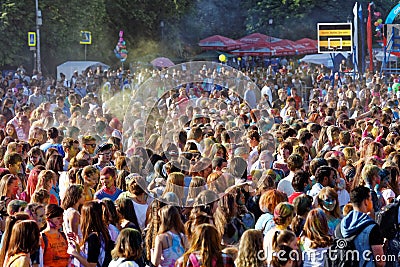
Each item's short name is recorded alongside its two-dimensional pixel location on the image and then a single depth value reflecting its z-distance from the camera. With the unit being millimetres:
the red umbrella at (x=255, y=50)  77038
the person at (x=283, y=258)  9721
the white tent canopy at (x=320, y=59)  68988
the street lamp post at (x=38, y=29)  55284
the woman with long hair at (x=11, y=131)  21565
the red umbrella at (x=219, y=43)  76508
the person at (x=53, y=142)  18538
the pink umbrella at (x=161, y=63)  64127
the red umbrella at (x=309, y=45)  79181
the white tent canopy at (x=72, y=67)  58265
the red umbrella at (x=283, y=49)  77064
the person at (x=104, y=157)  16171
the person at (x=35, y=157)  16373
